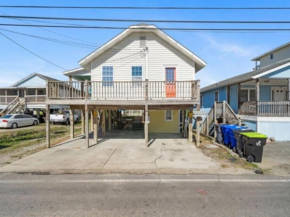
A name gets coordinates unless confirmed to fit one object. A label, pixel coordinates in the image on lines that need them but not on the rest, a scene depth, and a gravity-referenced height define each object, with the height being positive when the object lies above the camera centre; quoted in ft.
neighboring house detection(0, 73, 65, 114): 83.25 +9.02
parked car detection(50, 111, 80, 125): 71.61 -4.06
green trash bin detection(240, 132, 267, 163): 21.77 -4.83
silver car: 56.54 -4.41
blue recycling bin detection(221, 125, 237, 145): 30.14 -4.24
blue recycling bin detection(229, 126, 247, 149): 27.43 -4.54
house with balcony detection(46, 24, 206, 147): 38.09 +10.50
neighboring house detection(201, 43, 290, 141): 35.45 +3.22
